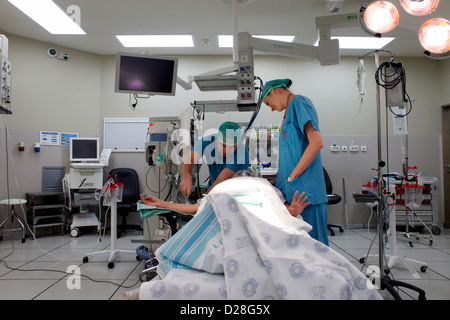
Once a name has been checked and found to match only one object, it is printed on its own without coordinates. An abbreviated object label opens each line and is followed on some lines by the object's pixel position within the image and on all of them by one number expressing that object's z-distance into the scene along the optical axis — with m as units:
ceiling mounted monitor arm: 2.02
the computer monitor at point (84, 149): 4.18
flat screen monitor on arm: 2.76
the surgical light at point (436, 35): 1.70
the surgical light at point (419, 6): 1.67
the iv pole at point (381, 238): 2.00
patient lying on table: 1.45
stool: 3.49
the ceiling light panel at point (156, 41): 4.13
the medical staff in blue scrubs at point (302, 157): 1.59
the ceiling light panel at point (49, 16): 3.26
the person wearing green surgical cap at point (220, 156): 2.12
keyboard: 3.90
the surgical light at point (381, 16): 1.75
